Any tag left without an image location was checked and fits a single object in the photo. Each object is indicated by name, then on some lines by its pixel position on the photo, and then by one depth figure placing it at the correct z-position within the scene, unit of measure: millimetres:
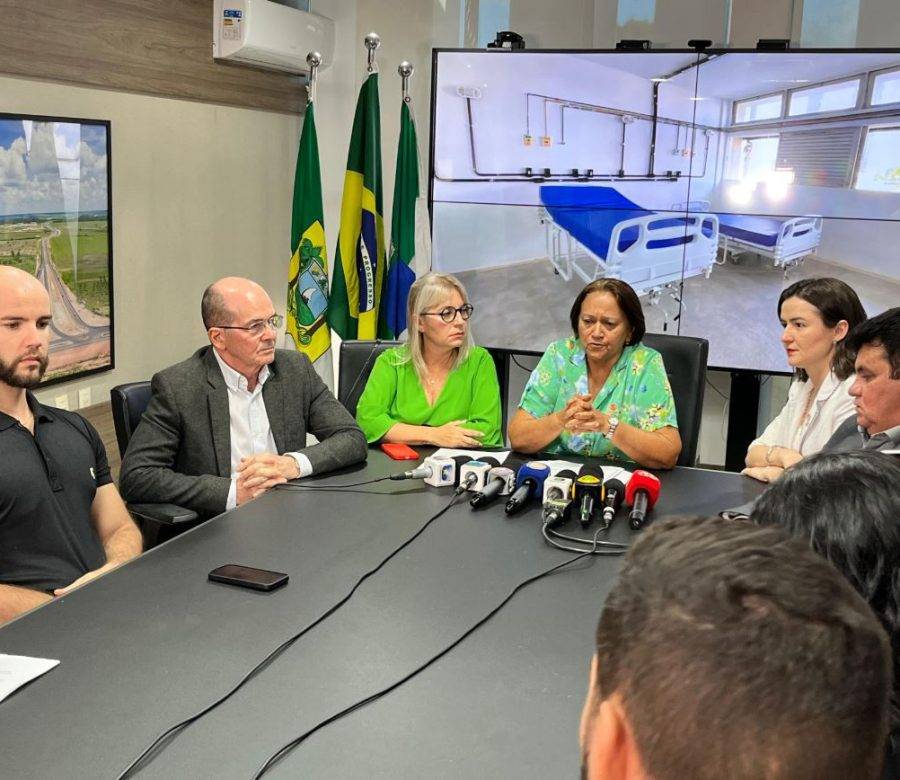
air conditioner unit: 4211
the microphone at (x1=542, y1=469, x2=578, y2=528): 2215
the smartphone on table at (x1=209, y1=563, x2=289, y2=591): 1853
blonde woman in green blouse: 3021
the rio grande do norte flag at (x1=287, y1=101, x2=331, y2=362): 4590
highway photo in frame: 3209
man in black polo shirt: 2199
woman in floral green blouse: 2701
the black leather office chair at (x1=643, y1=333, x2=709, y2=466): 2980
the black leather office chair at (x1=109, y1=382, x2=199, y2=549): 2640
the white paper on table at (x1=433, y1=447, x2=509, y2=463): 2629
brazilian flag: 4594
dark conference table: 1342
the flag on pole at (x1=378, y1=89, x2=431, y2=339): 4562
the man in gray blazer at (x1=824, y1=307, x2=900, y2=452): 2225
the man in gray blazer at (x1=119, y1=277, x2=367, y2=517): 2500
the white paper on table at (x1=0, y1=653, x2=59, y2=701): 1479
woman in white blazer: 2727
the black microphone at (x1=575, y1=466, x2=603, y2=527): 2234
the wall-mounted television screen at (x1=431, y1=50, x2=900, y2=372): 4098
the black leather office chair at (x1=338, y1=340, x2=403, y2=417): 3195
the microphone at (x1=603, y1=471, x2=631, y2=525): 2232
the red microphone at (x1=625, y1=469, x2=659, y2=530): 2281
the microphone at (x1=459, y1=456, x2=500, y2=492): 2438
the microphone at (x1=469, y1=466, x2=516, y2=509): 2373
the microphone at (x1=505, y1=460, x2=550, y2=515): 2367
